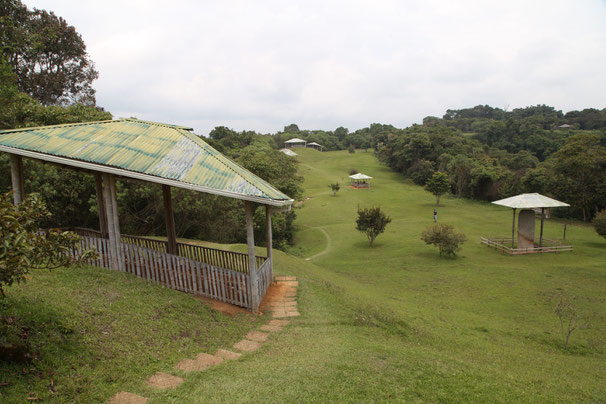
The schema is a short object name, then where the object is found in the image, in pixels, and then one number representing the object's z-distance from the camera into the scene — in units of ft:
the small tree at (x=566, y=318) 35.73
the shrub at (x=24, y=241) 12.43
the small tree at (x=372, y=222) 82.79
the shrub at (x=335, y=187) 154.98
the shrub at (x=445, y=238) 70.49
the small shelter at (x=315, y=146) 306.55
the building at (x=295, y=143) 308.21
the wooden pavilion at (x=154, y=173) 26.73
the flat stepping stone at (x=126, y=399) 14.96
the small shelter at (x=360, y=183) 175.28
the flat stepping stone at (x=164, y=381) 16.66
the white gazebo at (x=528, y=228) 74.69
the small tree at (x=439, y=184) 131.85
